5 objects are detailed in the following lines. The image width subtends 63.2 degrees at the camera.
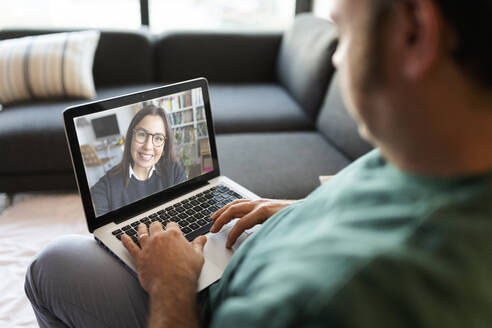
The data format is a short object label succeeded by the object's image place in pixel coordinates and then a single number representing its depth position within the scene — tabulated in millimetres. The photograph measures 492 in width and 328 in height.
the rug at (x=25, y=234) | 1410
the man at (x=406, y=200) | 410
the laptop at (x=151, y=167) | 881
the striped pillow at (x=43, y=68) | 2152
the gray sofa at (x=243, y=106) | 1632
